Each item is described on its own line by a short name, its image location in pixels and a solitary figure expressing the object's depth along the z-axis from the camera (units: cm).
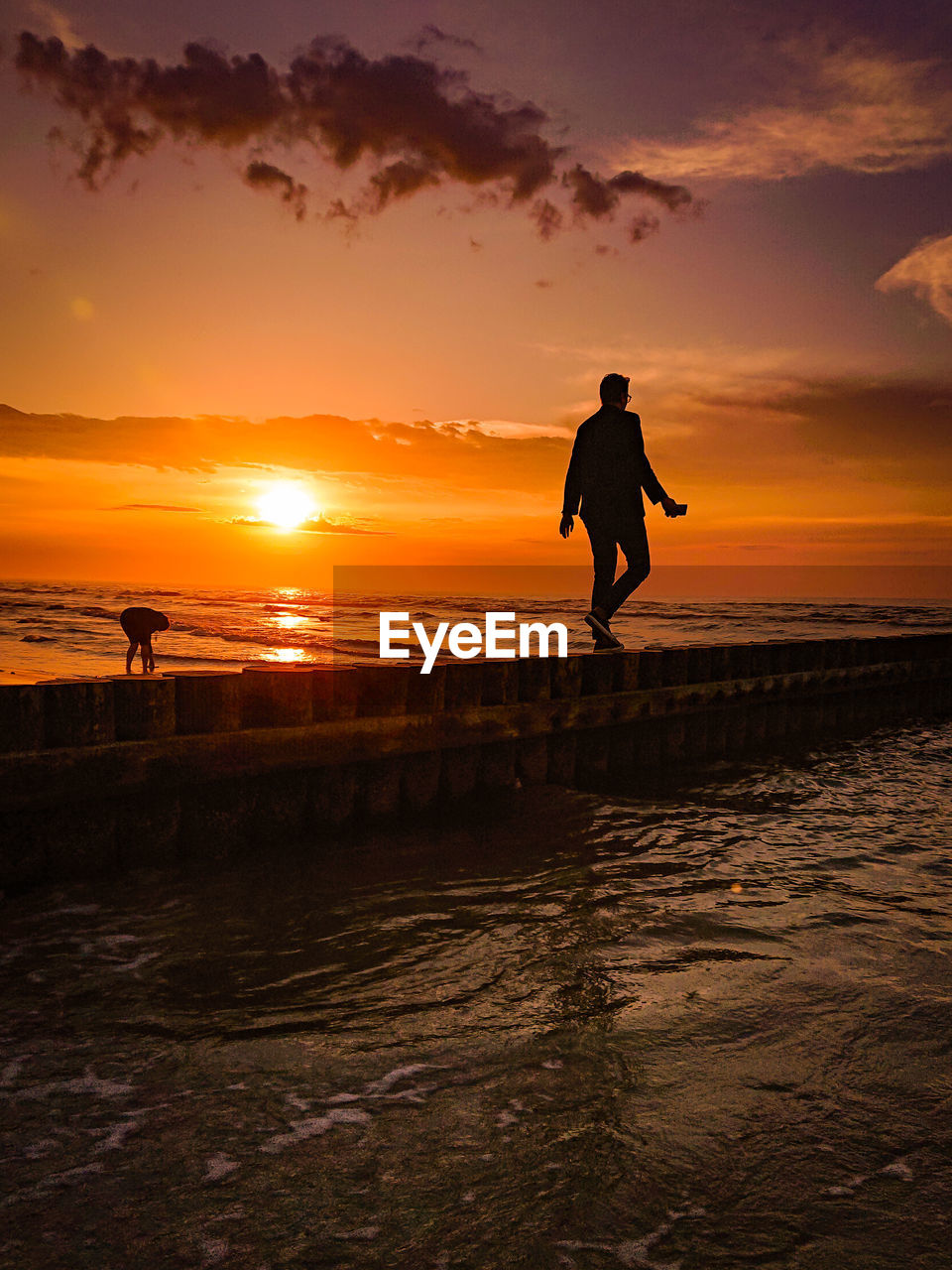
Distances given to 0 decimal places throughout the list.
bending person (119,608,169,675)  1006
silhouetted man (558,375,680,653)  791
